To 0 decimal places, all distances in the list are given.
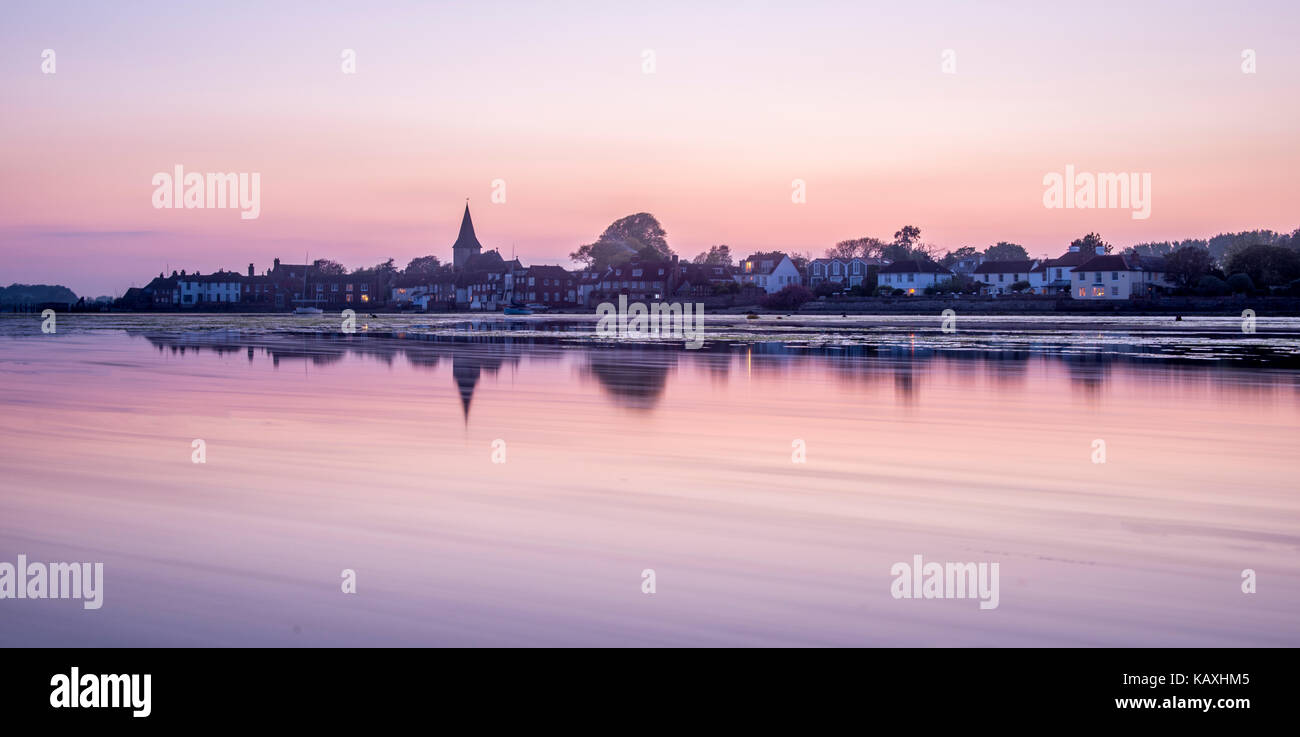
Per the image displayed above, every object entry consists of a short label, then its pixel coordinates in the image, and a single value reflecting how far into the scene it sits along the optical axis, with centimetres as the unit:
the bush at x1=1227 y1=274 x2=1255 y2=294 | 9538
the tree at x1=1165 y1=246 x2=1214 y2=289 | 10741
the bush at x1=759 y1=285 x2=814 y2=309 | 12912
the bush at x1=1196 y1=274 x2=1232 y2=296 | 9825
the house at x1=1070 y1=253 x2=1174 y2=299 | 12175
